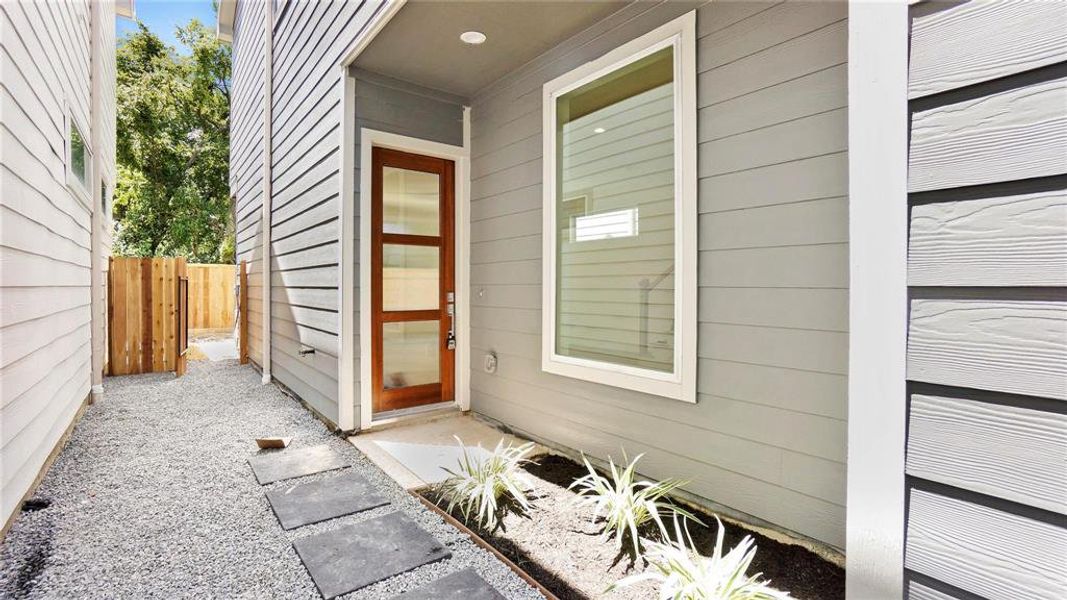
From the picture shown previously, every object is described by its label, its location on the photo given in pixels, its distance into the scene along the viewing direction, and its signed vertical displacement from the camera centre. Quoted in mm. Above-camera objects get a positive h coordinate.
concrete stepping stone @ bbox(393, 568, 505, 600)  1695 -1077
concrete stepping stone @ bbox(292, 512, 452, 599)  1808 -1083
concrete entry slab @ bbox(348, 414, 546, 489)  2847 -1058
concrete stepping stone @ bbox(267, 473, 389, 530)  2301 -1083
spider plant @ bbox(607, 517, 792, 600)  1532 -946
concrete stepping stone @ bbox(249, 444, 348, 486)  2822 -1085
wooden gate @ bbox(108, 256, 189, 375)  5824 -341
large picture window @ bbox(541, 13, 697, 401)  2359 +421
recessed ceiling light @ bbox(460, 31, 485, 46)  2959 +1583
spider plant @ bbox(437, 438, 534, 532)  2246 -1003
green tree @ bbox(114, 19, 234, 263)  12469 +3839
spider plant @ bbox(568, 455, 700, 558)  2025 -954
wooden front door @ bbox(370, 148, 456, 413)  3746 +80
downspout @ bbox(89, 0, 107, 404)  4418 +700
